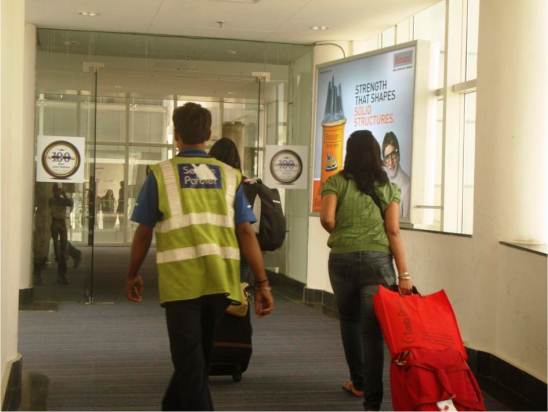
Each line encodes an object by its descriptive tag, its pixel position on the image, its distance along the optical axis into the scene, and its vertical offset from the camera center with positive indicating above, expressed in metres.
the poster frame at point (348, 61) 7.64 +1.09
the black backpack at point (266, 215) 5.07 -0.13
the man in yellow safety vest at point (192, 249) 3.44 -0.24
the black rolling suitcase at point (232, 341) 5.45 -0.96
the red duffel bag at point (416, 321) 4.11 -0.61
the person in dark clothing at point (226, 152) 5.18 +0.24
